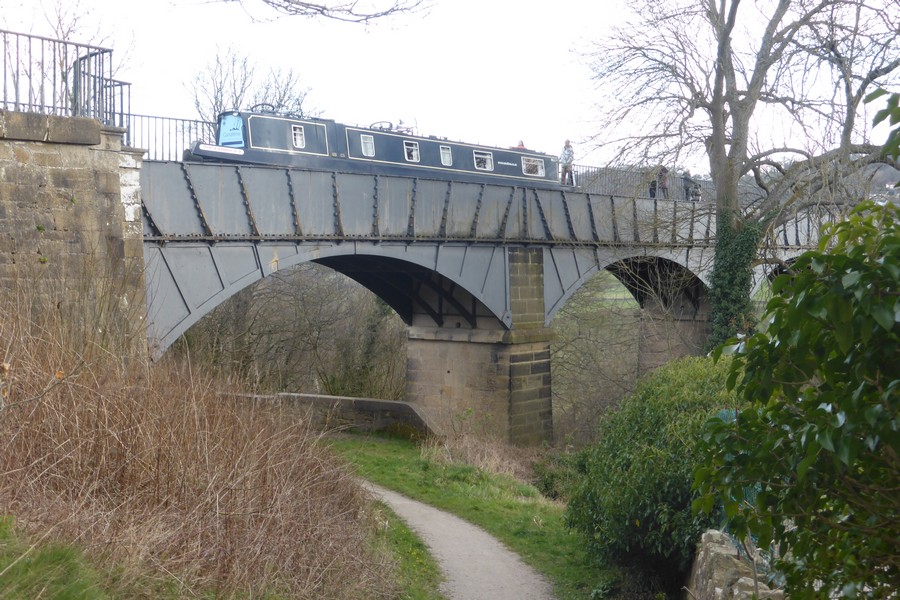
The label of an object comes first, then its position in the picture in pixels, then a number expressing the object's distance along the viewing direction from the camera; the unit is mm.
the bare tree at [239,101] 37312
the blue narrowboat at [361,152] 20766
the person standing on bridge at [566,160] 27639
